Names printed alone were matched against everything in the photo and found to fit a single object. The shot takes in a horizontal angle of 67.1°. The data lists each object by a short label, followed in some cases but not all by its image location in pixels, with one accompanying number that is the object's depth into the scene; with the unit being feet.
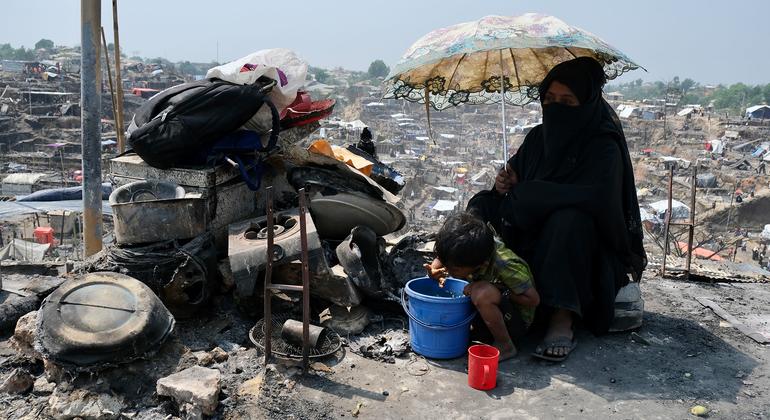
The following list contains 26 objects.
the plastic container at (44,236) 52.25
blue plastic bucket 9.41
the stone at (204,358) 9.36
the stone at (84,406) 8.16
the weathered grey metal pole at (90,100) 15.87
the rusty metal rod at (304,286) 8.72
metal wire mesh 9.37
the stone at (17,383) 8.81
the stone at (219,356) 9.57
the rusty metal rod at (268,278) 8.77
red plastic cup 8.68
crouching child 9.15
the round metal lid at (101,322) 8.66
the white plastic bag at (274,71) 12.40
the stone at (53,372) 8.85
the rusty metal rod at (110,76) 18.23
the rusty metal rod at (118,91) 17.63
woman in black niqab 9.78
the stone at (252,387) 8.55
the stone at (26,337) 9.64
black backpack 11.28
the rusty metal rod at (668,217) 15.03
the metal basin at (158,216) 11.14
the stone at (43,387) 8.86
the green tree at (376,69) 423.23
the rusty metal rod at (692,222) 15.19
